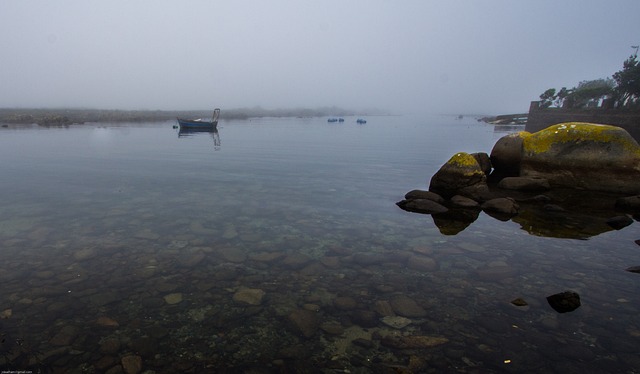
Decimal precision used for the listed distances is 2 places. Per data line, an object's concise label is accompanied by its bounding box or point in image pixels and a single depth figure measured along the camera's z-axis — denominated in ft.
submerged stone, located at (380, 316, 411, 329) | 18.51
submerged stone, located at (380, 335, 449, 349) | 16.72
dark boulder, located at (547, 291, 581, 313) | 19.94
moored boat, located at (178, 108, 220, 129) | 206.18
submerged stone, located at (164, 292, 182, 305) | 20.36
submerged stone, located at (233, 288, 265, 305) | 20.75
